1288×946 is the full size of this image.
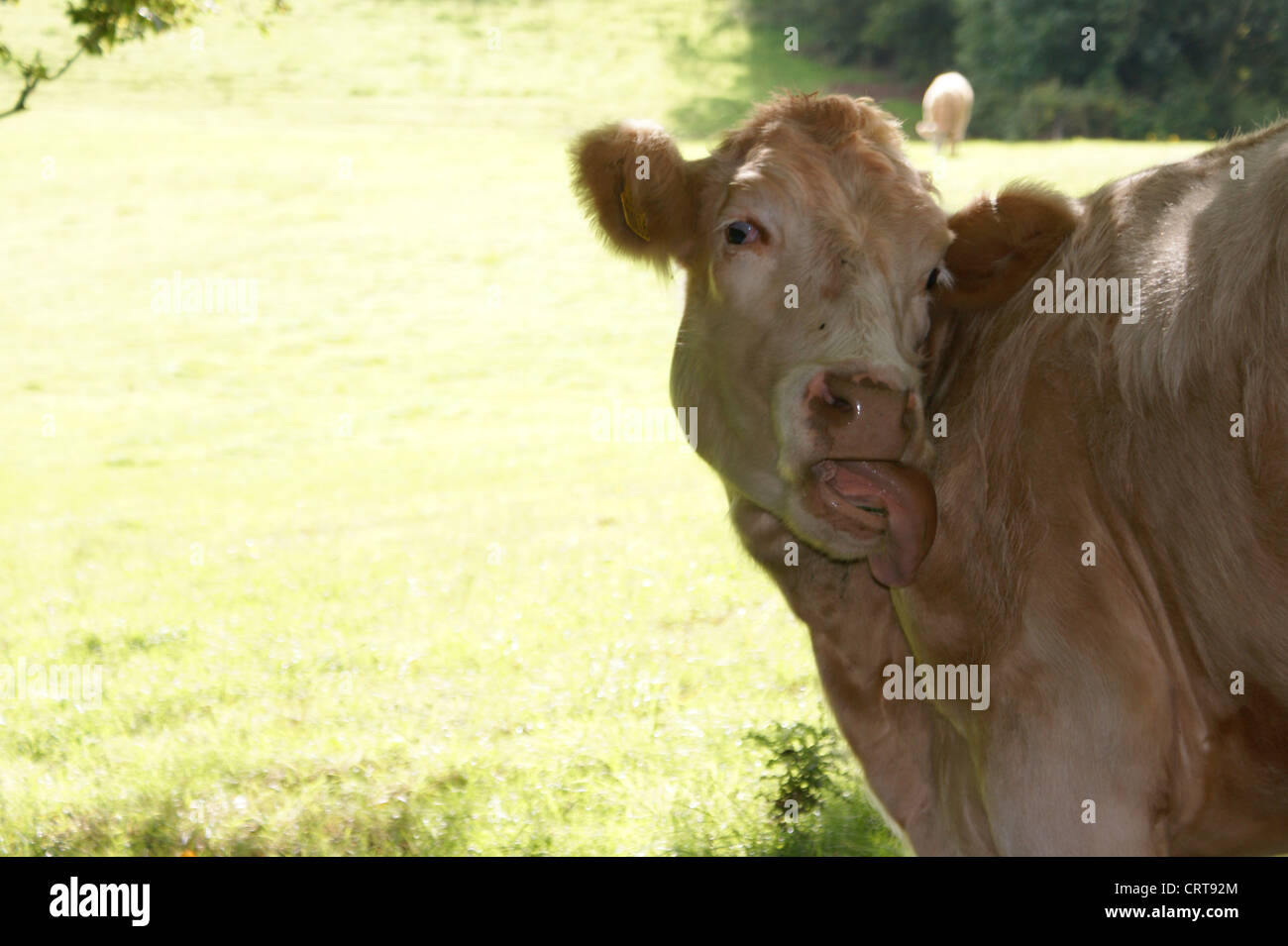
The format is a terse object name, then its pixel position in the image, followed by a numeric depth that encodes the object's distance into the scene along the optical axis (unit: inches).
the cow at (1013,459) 110.7
